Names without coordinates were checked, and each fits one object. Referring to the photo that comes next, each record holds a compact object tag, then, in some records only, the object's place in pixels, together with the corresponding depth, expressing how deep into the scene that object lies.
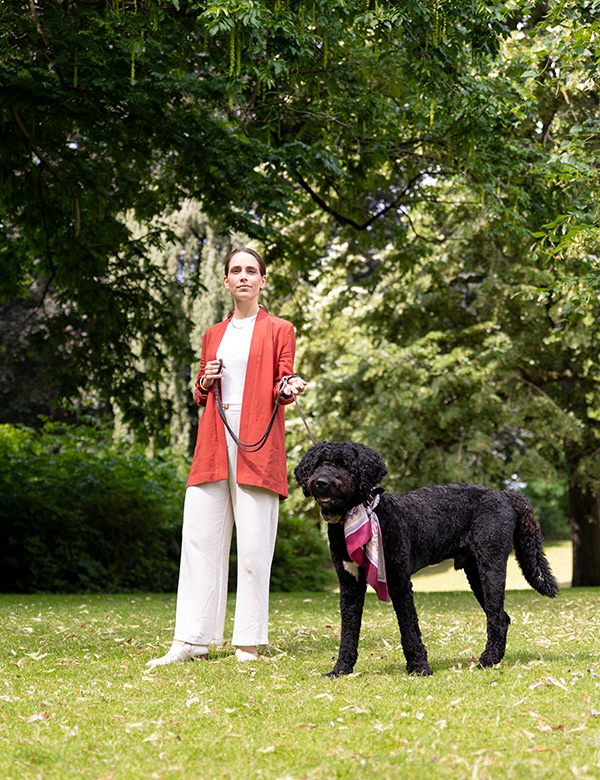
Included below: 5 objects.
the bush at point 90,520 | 11.45
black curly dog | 3.91
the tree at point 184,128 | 6.40
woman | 4.76
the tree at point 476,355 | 11.73
